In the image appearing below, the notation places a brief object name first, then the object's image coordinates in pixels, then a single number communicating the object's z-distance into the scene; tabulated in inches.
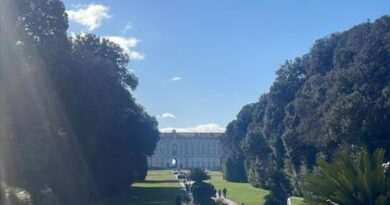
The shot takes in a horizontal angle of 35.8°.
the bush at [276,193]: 1433.3
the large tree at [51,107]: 1053.8
